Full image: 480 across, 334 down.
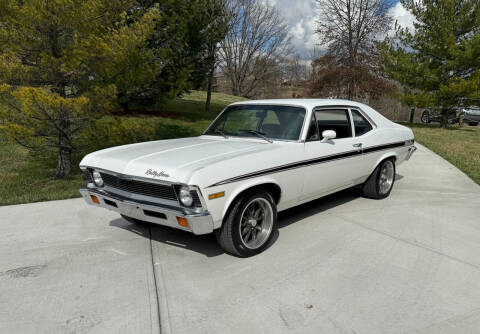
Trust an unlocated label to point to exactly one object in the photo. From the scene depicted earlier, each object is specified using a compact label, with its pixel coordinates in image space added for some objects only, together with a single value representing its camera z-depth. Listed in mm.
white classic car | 3279
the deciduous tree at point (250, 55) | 34500
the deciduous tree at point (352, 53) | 23375
